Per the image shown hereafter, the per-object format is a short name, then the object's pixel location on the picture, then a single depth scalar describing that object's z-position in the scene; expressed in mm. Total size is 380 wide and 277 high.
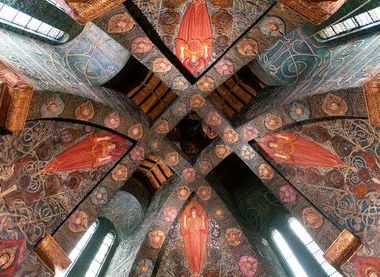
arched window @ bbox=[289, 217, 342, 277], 8797
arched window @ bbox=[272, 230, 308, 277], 9172
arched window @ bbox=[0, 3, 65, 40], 7429
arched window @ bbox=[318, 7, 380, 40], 7586
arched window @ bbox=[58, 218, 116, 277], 9164
